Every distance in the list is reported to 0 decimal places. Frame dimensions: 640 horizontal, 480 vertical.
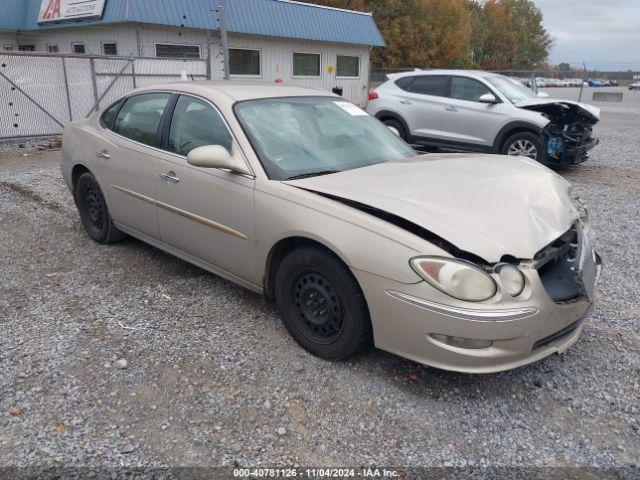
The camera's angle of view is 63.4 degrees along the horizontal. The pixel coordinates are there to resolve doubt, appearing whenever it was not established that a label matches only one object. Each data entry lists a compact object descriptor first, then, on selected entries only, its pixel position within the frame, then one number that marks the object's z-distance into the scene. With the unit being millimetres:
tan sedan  2619
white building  15102
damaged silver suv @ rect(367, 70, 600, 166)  8680
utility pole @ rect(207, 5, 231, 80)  10078
